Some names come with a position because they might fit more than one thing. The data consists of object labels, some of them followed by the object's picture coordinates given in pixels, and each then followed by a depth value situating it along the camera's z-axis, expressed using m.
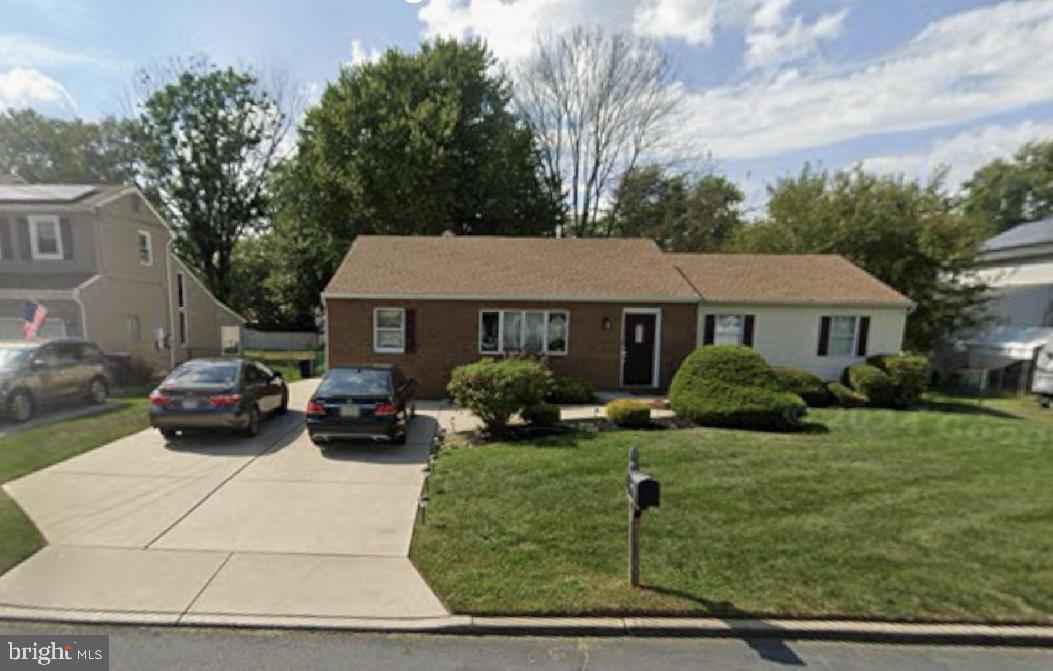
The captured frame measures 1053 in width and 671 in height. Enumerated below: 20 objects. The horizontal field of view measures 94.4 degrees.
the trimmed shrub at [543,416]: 9.77
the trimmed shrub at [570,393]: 12.61
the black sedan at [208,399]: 8.70
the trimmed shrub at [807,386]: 13.04
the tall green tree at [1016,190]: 39.84
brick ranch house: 13.76
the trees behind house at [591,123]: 29.36
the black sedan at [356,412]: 8.38
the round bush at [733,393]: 9.94
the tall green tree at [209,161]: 32.72
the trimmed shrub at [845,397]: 13.33
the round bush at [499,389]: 9.03
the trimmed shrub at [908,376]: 13.25
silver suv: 10.19
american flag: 14.57
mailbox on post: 4.06
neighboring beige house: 17.09
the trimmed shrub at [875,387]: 13.22
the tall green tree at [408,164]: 24.39
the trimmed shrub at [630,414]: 9.90
